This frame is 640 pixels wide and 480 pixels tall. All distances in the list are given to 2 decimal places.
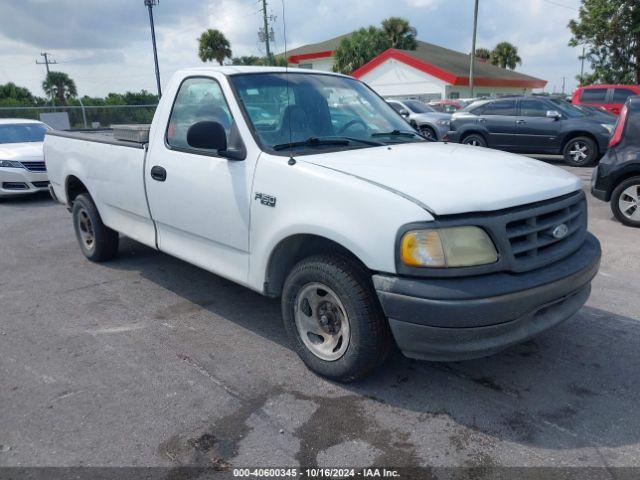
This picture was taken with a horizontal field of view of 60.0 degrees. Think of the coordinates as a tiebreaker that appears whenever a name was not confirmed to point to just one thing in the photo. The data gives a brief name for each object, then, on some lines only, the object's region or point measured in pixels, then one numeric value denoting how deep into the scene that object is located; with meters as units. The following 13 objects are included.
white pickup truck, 2.76
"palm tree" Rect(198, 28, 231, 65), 49.62
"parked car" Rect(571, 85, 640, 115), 18.00
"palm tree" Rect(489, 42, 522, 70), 63.97
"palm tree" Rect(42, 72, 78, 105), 49.80
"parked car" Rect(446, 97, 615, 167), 12.32
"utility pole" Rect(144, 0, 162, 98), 19.38
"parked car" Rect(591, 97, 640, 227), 7.07
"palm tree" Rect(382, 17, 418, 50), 47.59
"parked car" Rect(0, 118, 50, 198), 9.71
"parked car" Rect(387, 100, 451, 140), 15.88
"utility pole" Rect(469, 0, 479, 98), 27.42
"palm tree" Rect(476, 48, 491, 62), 68.93
